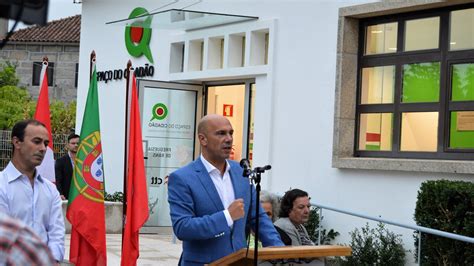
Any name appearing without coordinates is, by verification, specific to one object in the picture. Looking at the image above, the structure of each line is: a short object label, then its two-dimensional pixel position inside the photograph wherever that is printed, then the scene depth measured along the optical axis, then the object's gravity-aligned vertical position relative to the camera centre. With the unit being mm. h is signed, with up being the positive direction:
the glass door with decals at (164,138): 16812 -323
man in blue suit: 5750 -468
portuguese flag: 9555 -942
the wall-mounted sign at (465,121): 11891 +153
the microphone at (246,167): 5664 -257
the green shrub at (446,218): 10648 -960
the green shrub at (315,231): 12922 -1404
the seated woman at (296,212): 8273 -745
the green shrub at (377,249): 11836 -1482
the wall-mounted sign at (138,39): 18109 +1516
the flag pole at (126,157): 10266 -423
